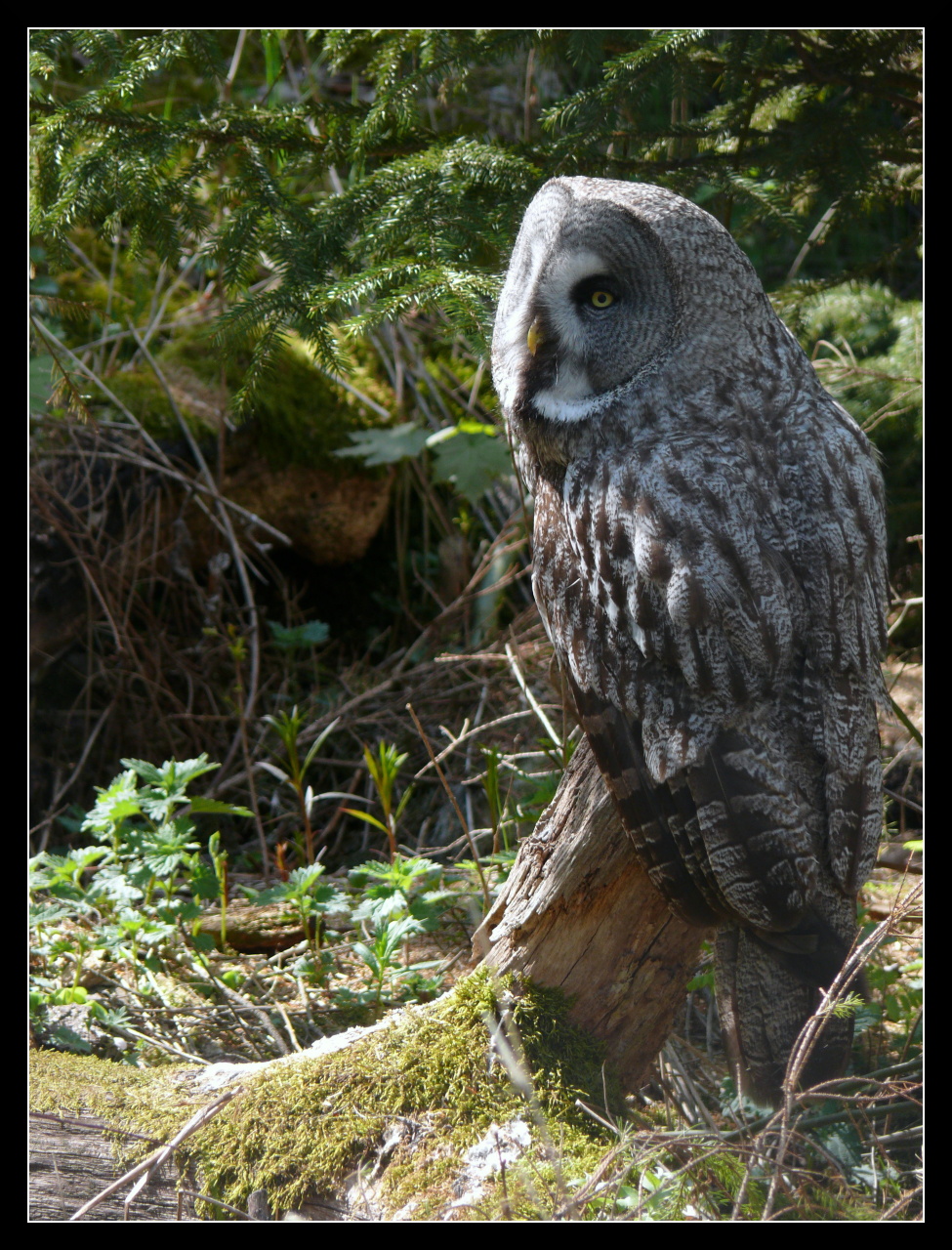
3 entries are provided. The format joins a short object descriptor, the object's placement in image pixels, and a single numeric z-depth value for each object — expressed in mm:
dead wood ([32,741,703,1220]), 3631
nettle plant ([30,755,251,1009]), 3807
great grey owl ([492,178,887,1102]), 3561
